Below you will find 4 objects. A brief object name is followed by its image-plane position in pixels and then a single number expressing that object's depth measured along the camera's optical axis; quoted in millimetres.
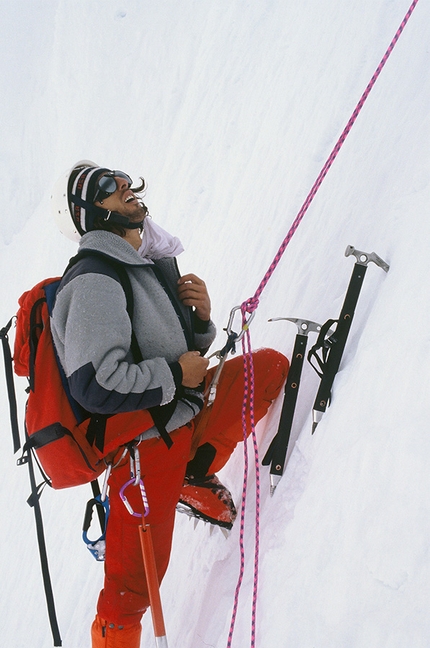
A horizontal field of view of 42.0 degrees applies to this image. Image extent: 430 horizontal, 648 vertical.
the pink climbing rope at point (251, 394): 2039
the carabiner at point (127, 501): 2215
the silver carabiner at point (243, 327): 2289
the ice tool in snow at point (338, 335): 2197
